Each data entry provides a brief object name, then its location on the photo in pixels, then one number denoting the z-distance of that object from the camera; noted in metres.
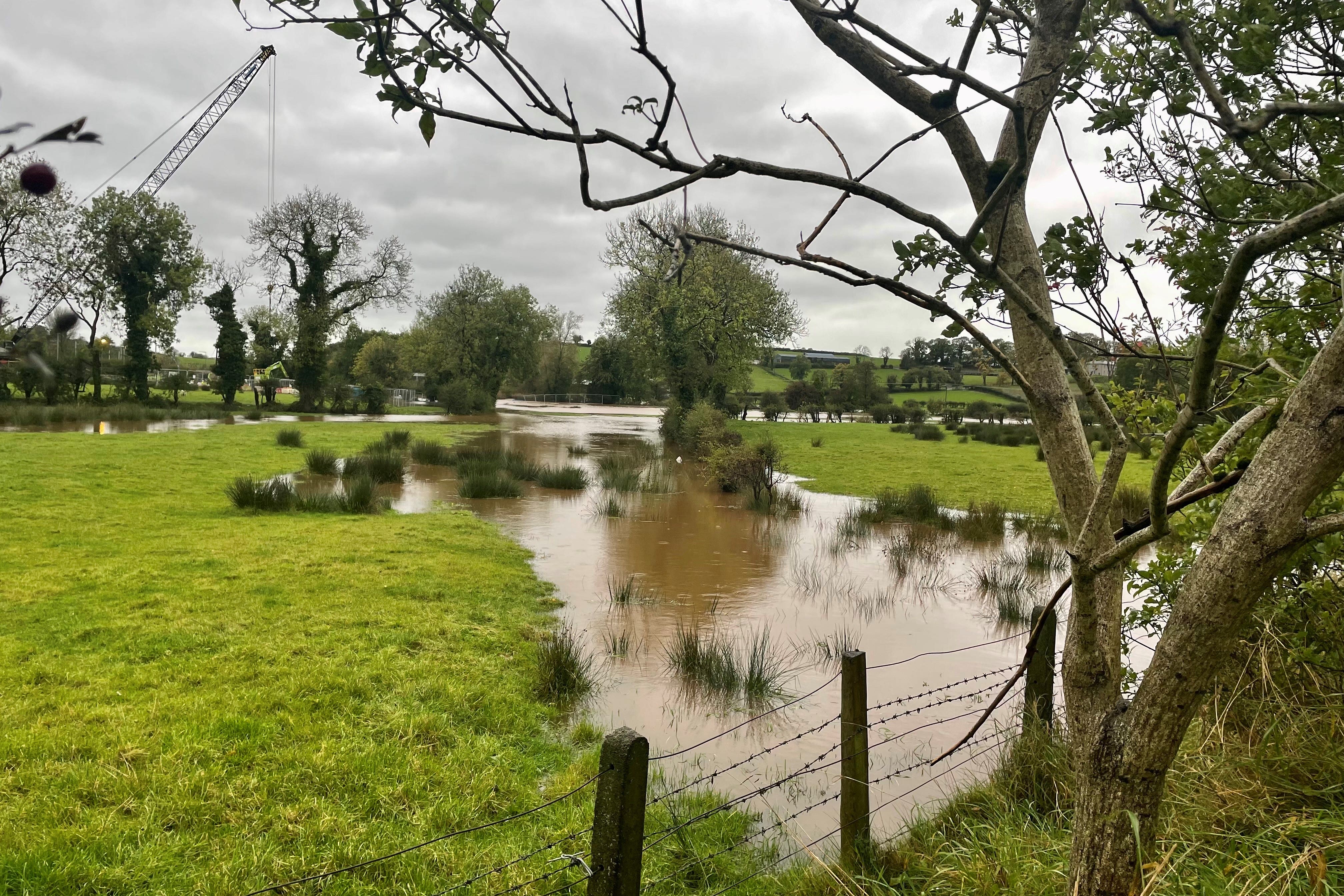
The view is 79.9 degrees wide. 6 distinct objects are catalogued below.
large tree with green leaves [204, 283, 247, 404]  42.03
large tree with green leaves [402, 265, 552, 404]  52.88
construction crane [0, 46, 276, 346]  34.49
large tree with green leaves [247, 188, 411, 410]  45.03
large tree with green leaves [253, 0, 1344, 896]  1.55
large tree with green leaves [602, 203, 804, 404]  32.84
